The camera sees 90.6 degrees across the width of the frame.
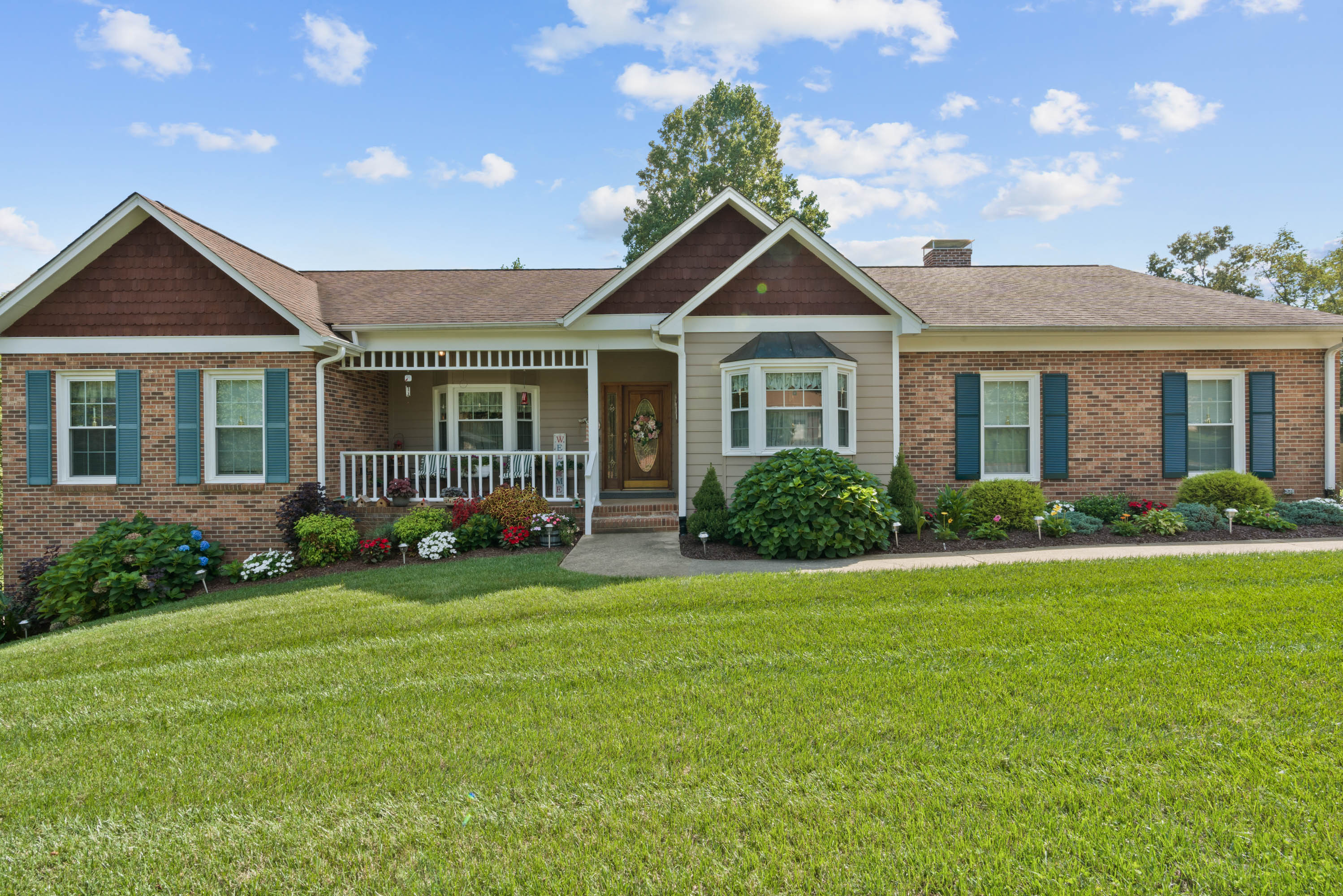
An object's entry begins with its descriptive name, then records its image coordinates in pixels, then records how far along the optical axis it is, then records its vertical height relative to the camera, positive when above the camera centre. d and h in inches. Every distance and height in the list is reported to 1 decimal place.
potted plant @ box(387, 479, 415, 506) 430.6 -29.3
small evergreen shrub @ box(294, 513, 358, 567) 390.9 -54.6
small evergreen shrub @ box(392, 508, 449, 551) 389.4 -46.1
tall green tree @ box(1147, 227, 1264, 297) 1226.0 +349.0
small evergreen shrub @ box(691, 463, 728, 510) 380.5 -28.8
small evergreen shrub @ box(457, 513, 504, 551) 392.8 -51.1
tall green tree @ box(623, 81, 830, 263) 1161.4 +501.1
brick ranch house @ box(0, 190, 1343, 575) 413.4 +46.5
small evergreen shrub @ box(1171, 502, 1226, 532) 381.7 -43.3
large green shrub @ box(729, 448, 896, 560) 340.8 -34.2
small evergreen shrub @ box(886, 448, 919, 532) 383.6 -28.4
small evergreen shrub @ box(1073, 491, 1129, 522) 414.0 -40.1
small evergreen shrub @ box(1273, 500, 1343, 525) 392.8 -42.3
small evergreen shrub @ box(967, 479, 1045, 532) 394.3 -35.6
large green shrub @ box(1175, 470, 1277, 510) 402.6 -29.8
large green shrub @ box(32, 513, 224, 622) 361.1 -68.3
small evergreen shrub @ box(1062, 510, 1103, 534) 383.6 -46.5
